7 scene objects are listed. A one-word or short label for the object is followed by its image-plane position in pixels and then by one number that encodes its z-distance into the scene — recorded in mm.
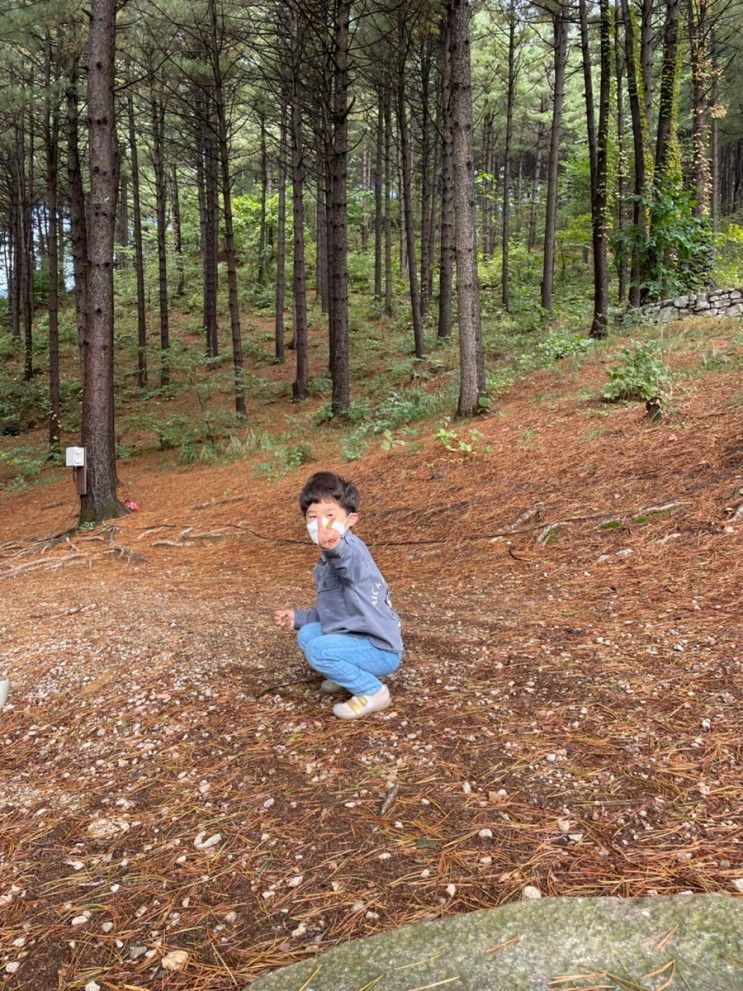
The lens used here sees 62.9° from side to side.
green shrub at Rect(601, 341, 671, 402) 6719
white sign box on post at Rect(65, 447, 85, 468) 7395
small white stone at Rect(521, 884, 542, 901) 1554
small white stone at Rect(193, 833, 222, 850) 1876
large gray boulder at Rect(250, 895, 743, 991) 1230
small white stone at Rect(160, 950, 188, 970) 1466
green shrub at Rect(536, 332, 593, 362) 11023
